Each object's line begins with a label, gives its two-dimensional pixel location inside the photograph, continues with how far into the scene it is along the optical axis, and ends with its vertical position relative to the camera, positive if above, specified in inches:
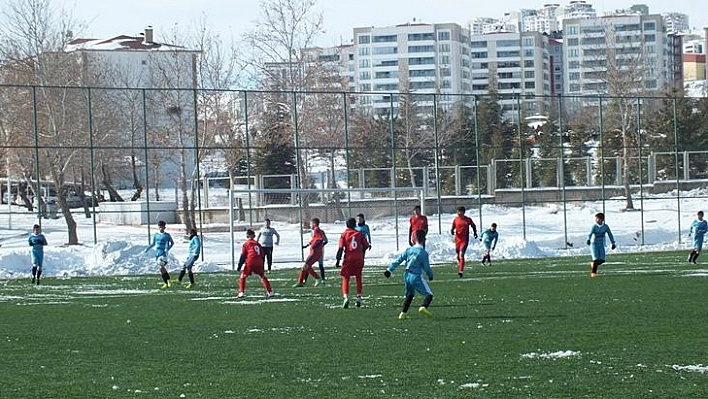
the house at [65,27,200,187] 2529.5 +178.4
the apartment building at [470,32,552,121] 4913.4 +277.1
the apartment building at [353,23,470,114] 7701.8 +728.3
